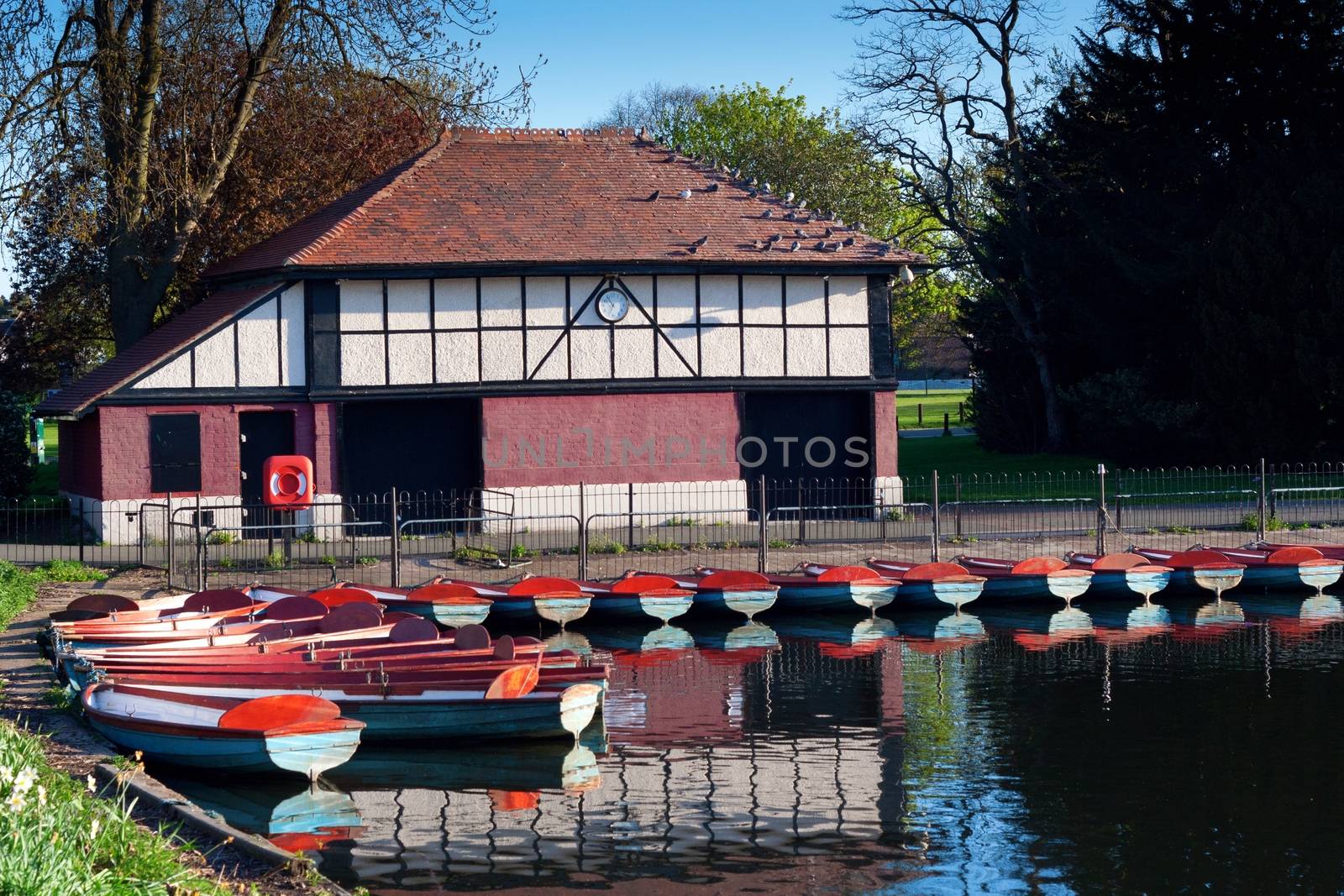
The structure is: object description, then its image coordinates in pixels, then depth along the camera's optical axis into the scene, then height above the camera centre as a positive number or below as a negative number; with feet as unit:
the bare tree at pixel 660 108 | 263.90 +66.55
